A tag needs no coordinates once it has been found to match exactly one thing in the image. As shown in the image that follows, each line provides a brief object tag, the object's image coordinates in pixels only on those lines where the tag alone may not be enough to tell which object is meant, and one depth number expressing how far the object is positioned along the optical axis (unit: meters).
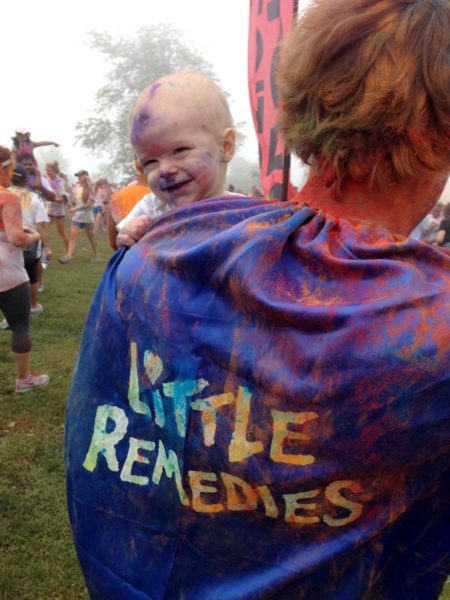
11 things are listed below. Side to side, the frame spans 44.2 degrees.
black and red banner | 3.97
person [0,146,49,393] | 4.14
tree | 37.47
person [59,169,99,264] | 10.42
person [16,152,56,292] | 6.63
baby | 1.46
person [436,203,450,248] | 7.23
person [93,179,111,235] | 17.11
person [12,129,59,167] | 6.93
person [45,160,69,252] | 10.77
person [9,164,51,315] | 5.99
